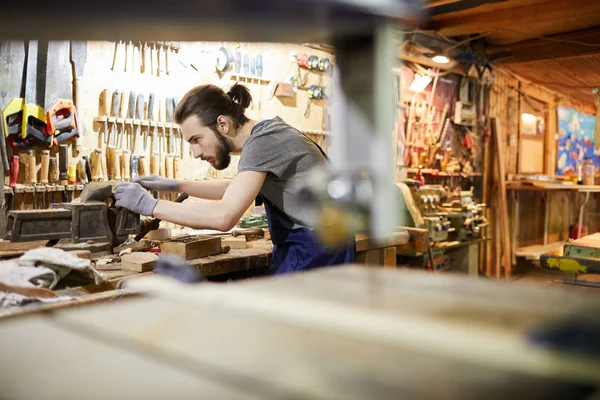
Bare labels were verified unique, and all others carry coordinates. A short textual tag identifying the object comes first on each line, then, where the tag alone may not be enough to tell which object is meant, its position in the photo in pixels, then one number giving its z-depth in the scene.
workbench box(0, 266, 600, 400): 0.50
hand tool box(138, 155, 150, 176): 3.90
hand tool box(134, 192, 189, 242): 2.49
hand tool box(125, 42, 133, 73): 3.89
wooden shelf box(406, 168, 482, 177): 5.79
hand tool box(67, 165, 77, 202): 3.57
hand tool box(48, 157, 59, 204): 3.54
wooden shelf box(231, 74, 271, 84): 4.63
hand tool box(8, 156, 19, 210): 3.33
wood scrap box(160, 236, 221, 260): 2.26
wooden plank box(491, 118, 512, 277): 6.75
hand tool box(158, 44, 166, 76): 4.10
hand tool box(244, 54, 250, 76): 4.66
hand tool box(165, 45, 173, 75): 4.15
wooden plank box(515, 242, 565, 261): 6.93
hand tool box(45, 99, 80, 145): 3.49
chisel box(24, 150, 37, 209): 3.43
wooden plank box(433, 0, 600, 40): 4.88
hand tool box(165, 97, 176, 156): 4.13
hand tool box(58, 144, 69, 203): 3.55
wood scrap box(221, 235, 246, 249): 2.65
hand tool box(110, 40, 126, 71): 3.83
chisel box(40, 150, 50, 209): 3.48
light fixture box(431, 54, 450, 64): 5.43
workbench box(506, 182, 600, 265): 6.64
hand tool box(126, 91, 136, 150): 3.93
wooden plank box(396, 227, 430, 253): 3.65
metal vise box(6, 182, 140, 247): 2.09
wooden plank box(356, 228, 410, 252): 2.83
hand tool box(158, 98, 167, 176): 4.10
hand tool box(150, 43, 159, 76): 4.06
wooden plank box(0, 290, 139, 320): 1.14
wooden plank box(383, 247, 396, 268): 3.03
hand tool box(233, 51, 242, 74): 4.58
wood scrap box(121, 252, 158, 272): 2.00
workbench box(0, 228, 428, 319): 1.42
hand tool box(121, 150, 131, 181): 3.83
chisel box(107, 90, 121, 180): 3.82
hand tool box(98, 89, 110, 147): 3.81
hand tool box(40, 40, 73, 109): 3.51
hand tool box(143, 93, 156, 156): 4.02
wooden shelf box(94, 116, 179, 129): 3.78
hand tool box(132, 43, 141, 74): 3.94
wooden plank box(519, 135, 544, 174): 7.77
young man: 2.21
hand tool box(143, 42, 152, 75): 4.00
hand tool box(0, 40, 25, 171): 3.31
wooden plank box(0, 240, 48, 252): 2.16
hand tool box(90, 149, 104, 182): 3.72
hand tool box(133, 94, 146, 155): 3.96
